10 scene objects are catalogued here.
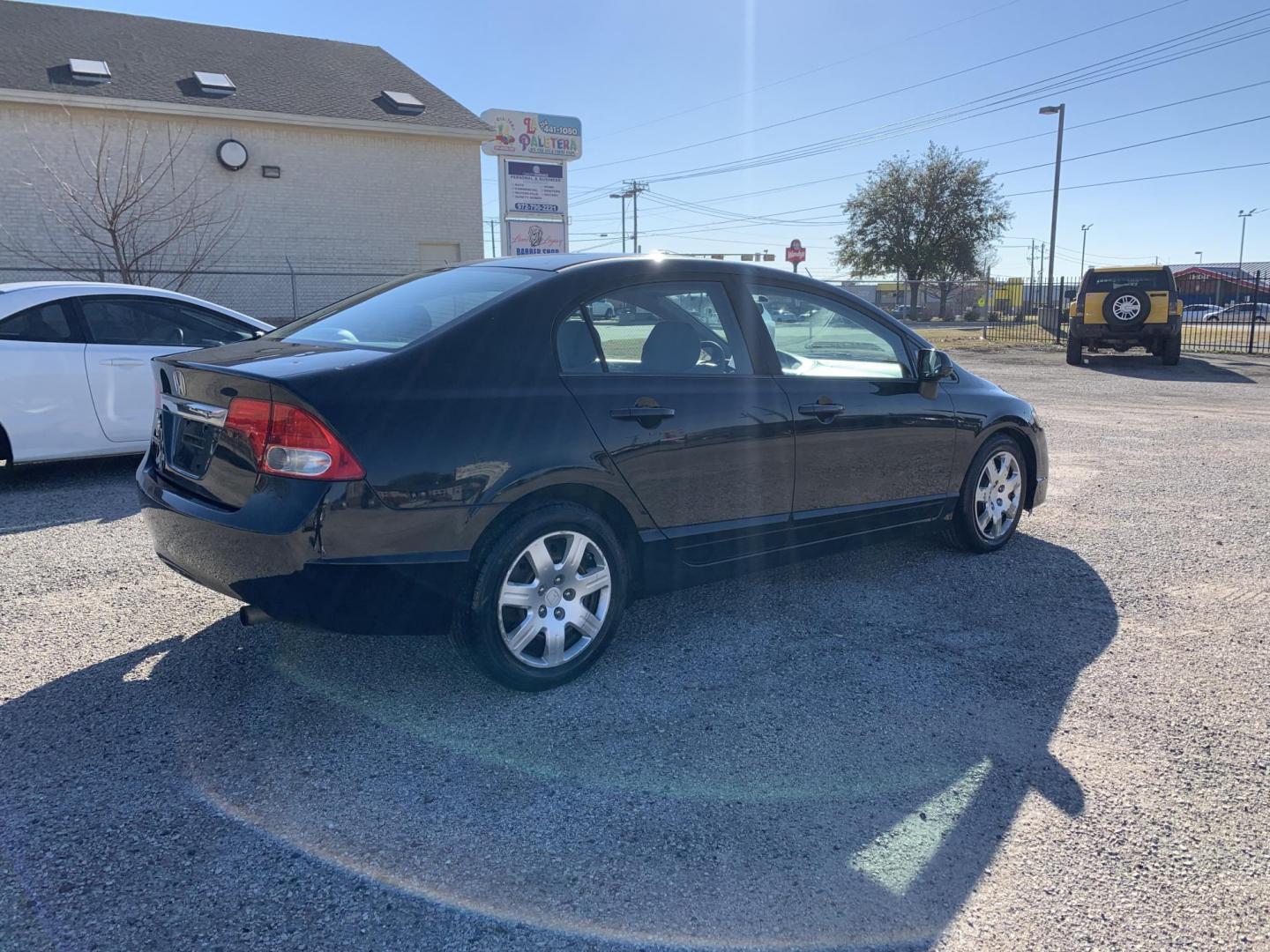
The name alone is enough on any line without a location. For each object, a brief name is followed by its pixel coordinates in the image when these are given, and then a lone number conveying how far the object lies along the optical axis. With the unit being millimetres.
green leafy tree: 44781
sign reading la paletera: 18719
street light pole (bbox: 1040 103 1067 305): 28031
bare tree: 17500
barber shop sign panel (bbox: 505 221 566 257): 17594
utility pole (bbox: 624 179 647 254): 66000
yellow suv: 18438
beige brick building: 17766
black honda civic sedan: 3012
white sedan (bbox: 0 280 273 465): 6375
